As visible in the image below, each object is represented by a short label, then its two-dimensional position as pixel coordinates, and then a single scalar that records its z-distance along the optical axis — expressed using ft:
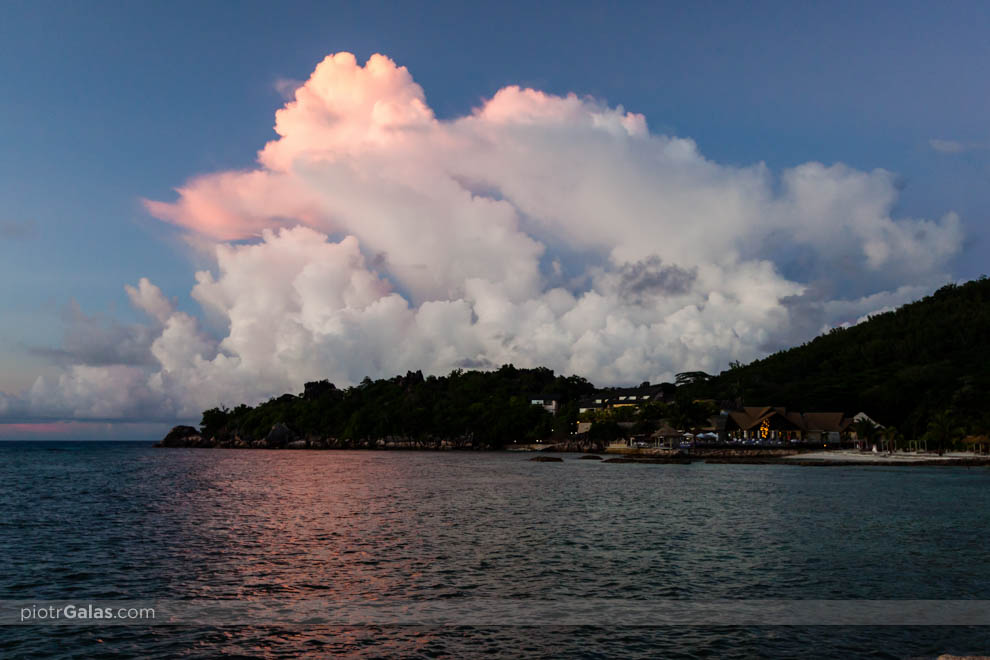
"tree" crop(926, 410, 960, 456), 478.18
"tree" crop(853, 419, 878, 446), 570.46
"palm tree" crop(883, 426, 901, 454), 522.06
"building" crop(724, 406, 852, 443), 634.02
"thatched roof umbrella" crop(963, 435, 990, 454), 451.53
